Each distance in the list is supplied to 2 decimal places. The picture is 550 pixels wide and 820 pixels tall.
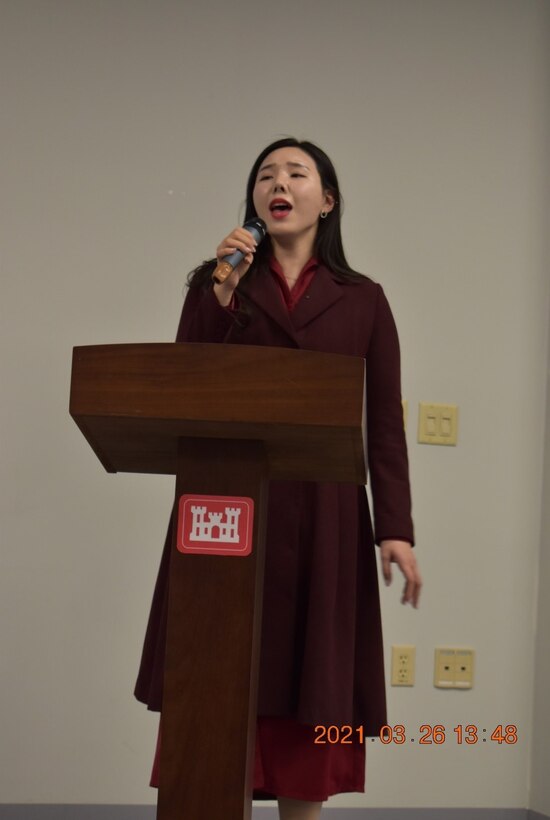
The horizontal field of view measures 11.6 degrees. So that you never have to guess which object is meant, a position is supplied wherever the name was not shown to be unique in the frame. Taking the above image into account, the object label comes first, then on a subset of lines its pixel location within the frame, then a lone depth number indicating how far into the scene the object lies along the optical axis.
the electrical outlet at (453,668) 7.97
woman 6.63
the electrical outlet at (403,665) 7.94
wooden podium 5.36
